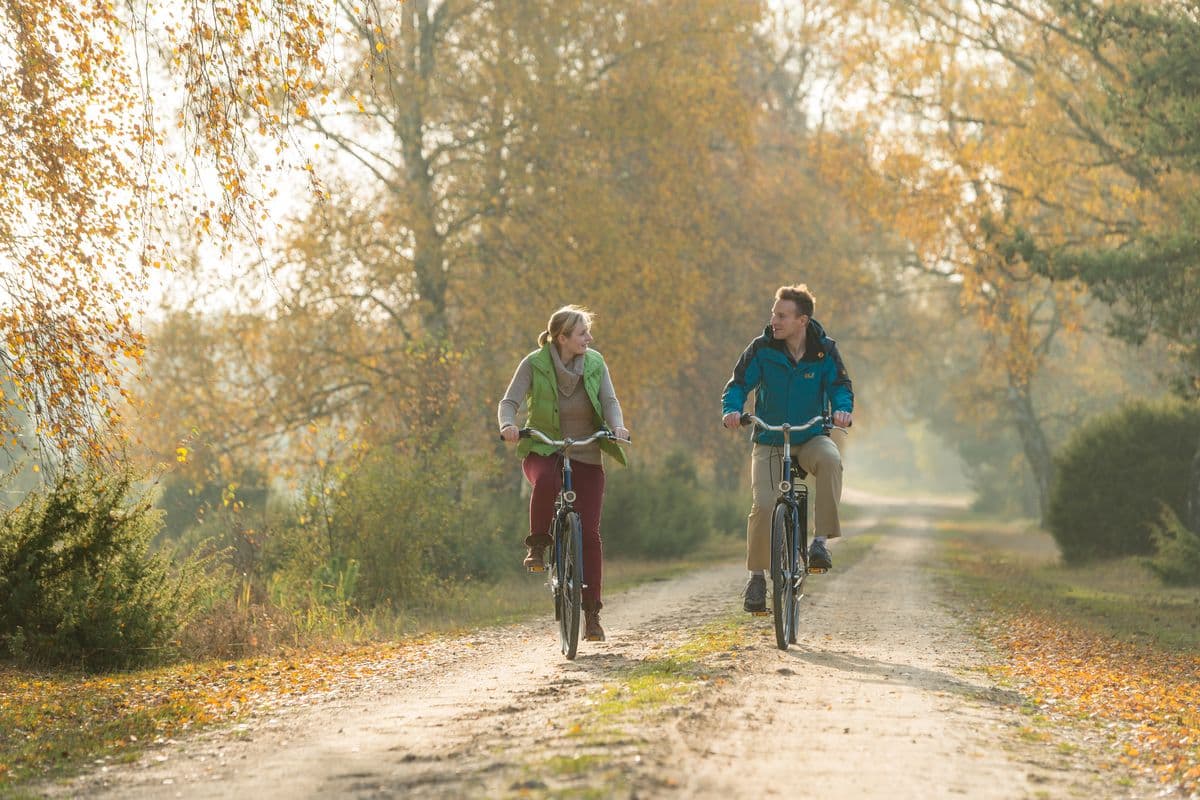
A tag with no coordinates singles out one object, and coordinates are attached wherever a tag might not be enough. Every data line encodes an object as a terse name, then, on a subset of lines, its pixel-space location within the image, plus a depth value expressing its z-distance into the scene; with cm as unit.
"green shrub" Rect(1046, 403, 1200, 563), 4884
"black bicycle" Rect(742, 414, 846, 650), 1720
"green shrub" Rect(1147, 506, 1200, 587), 3728
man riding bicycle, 1761
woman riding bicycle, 1722
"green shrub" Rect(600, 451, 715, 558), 5037
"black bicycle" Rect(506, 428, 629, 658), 1702
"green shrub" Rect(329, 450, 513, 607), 3019
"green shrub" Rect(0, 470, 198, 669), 1856
